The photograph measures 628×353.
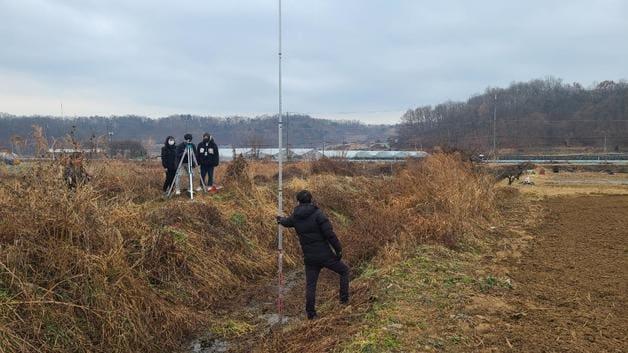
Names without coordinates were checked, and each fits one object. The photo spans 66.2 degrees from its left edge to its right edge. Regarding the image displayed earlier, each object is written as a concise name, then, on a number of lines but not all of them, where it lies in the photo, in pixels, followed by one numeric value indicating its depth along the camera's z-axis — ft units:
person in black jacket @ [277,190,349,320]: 20.40
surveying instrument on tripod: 42.08
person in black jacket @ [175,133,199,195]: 42.39
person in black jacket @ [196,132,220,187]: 44.68
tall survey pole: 21.03
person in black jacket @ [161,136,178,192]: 42.73
